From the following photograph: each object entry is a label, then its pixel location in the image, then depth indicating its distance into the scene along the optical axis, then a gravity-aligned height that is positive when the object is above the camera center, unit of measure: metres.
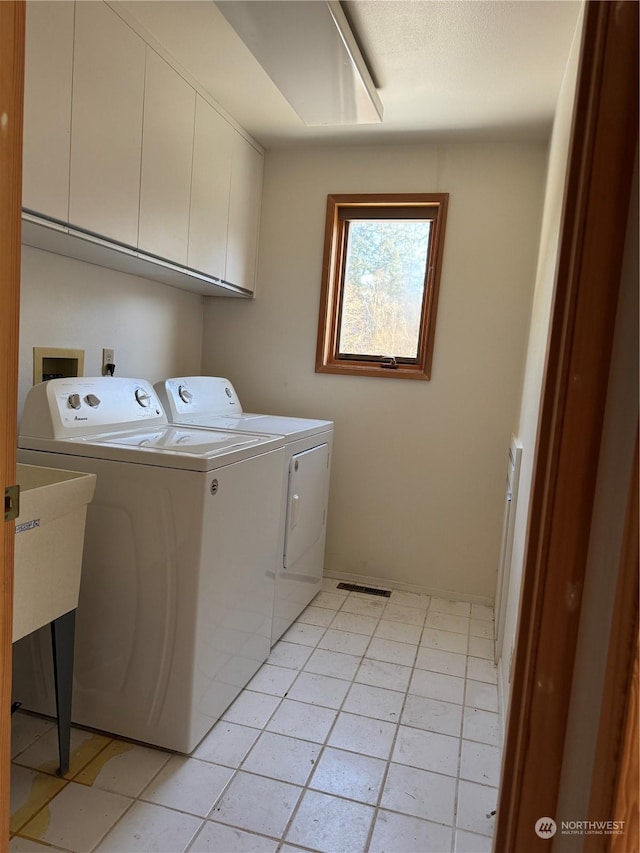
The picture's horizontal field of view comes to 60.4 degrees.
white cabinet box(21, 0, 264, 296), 1.56 +0.72
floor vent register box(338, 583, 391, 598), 3.04 -1.20
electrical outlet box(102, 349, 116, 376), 2.36 -0.01
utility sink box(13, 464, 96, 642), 1.33 -0.49
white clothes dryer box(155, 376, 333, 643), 2.35 -0.46
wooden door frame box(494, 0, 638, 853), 0.73 -0.04
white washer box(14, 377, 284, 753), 1.63 -0.66
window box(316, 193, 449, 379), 2.96 +0.49
